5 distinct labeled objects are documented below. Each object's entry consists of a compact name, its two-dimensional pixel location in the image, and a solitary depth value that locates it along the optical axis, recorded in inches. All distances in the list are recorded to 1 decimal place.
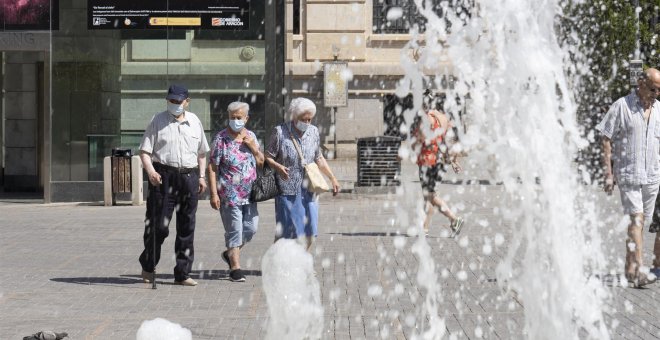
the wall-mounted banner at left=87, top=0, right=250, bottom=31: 855.7
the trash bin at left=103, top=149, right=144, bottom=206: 810.8
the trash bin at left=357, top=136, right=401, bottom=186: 938.1
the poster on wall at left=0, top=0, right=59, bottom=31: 853.2
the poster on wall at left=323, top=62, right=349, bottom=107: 1327.5
